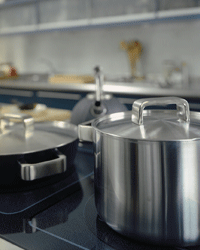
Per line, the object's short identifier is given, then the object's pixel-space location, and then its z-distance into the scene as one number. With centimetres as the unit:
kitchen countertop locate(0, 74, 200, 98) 253
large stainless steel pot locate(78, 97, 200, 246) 35
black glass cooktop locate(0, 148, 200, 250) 41
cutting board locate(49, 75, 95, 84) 318
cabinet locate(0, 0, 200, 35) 277
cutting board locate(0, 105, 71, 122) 155
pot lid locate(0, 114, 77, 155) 55
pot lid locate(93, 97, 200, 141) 37
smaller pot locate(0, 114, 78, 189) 51
